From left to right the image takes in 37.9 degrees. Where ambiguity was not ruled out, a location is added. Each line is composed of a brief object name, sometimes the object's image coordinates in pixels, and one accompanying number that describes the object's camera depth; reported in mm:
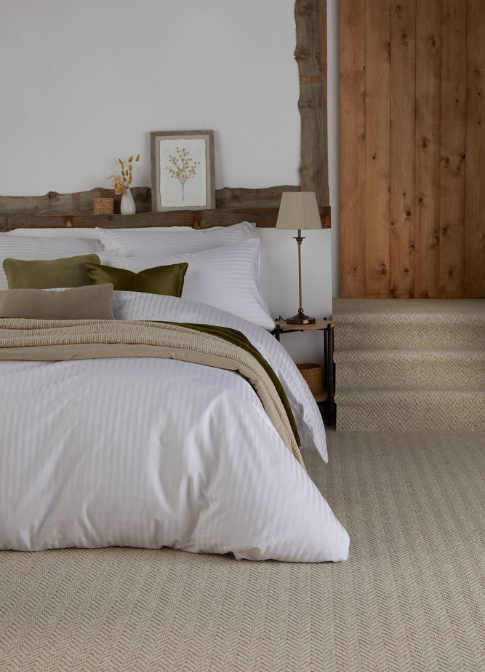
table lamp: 3951
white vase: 4292
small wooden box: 4316
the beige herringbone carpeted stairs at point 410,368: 3785
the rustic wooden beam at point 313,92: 4230
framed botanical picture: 4293
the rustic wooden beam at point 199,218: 4301
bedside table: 3949
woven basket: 3994
